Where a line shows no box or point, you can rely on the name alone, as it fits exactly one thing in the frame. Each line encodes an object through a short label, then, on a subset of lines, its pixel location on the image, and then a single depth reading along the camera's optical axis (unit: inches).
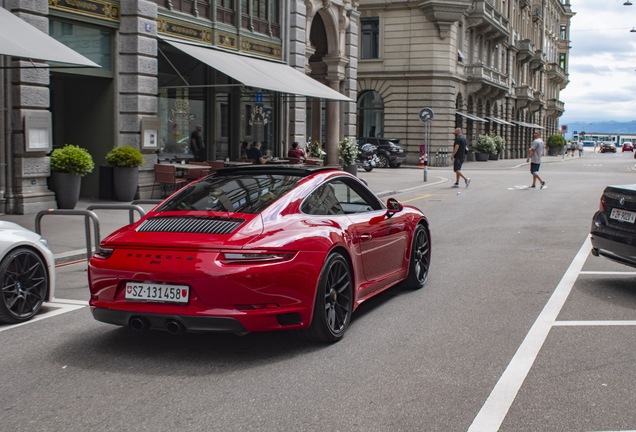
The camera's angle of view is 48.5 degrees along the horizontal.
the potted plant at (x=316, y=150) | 1020.4
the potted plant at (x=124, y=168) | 613.6
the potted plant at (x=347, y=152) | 1028.5
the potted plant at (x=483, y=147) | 1939.0
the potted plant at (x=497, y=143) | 2026.1
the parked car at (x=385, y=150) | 1443.2
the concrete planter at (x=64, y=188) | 549.3
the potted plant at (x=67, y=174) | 549.3
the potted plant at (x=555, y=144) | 3102.9
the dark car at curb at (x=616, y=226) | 283.9
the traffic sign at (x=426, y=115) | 1011.1
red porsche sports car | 182.1
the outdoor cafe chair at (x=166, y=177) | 649.6
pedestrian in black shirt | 908.0
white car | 223.6
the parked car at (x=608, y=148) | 4370.1
